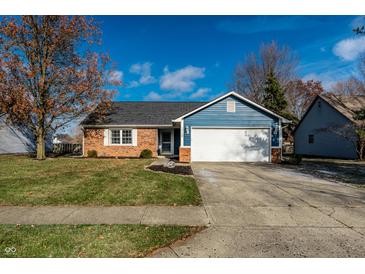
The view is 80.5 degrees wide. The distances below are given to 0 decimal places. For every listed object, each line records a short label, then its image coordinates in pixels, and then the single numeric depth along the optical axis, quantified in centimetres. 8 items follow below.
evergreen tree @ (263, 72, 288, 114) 2469
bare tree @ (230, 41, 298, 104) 3031
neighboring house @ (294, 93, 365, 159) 1836
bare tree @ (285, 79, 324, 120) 3145
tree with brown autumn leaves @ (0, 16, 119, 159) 1318
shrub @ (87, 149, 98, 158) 1621
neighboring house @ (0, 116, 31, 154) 1934
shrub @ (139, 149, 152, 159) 1605
